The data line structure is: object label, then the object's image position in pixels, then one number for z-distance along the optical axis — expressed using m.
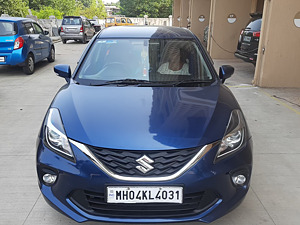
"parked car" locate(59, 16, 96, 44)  18.55
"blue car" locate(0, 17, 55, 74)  8.21
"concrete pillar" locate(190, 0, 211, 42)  16.73
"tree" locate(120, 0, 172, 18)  55.12
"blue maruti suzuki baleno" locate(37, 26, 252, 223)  2.05
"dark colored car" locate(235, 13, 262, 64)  8.58
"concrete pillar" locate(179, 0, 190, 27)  20.86
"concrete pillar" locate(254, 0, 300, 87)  6.96
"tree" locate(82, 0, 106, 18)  64.31
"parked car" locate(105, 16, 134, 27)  29.63
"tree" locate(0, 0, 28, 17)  23.05
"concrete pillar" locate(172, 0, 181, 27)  24.86
